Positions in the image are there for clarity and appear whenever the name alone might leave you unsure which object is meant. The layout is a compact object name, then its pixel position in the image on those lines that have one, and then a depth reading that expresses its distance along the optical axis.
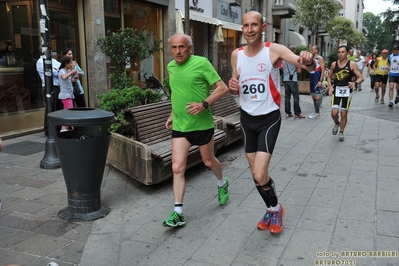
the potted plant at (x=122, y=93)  5.47
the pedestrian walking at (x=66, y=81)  7.54
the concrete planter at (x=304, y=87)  17.36
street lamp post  5.58
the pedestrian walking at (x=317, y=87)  10.86
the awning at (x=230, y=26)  17.08
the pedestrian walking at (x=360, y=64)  19.39
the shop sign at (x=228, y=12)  17.66
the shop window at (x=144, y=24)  11.98
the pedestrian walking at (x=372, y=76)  17.71
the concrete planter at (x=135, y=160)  4.85
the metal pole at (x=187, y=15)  9.20
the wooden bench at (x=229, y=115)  7.16
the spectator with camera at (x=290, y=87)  10.80
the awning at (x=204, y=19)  14.43
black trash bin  4.03
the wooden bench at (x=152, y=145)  4.87
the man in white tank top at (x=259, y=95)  3.54
